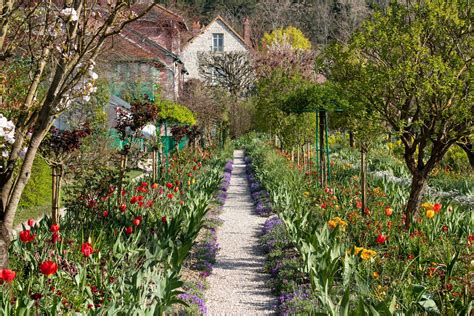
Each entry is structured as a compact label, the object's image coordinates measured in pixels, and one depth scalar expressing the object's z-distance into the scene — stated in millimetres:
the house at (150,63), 23516
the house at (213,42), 49531
